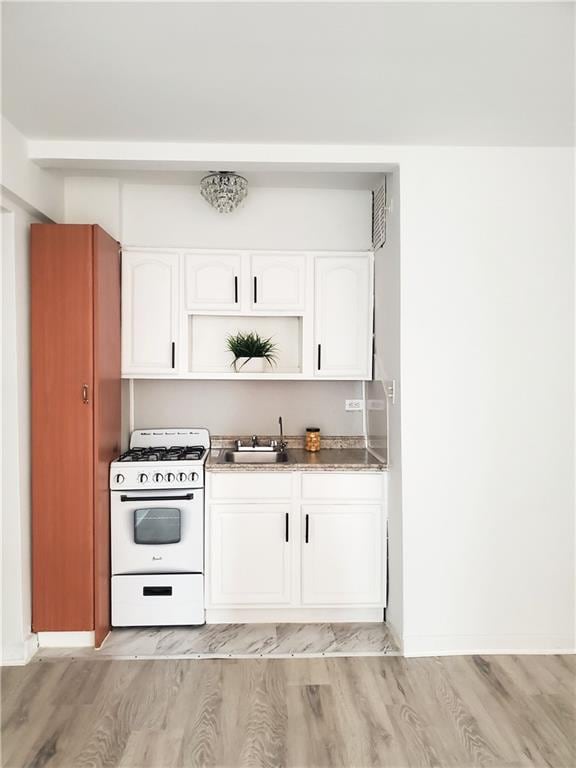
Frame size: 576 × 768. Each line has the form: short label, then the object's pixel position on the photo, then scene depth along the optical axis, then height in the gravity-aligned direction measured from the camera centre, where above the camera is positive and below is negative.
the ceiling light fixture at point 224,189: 3.28 +1.16
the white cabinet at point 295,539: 3.17 -0.98
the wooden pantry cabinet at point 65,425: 2.86 -0.27
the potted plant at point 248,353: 3.62 +0.15
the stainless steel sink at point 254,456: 3.57 -0.55
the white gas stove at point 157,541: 3.10 -0.98
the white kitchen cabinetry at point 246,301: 3.47 +0.49
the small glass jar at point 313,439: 3.66 -0.44
